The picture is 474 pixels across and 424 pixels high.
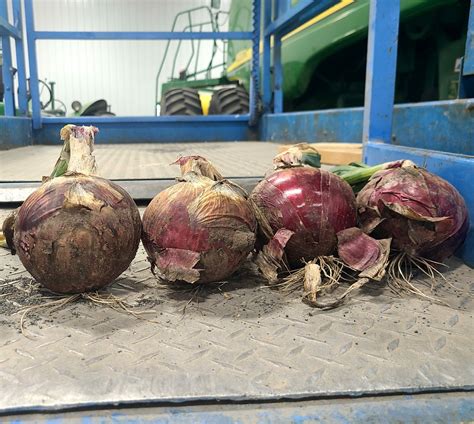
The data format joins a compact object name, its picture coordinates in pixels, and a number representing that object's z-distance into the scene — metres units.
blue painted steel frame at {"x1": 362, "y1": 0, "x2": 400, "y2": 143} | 0.61
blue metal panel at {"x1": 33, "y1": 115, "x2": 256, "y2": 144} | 1.60
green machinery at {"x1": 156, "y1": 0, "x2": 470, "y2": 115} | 1.10
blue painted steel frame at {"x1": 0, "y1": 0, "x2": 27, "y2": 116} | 1.40
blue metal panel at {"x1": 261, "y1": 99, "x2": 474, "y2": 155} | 0.56
